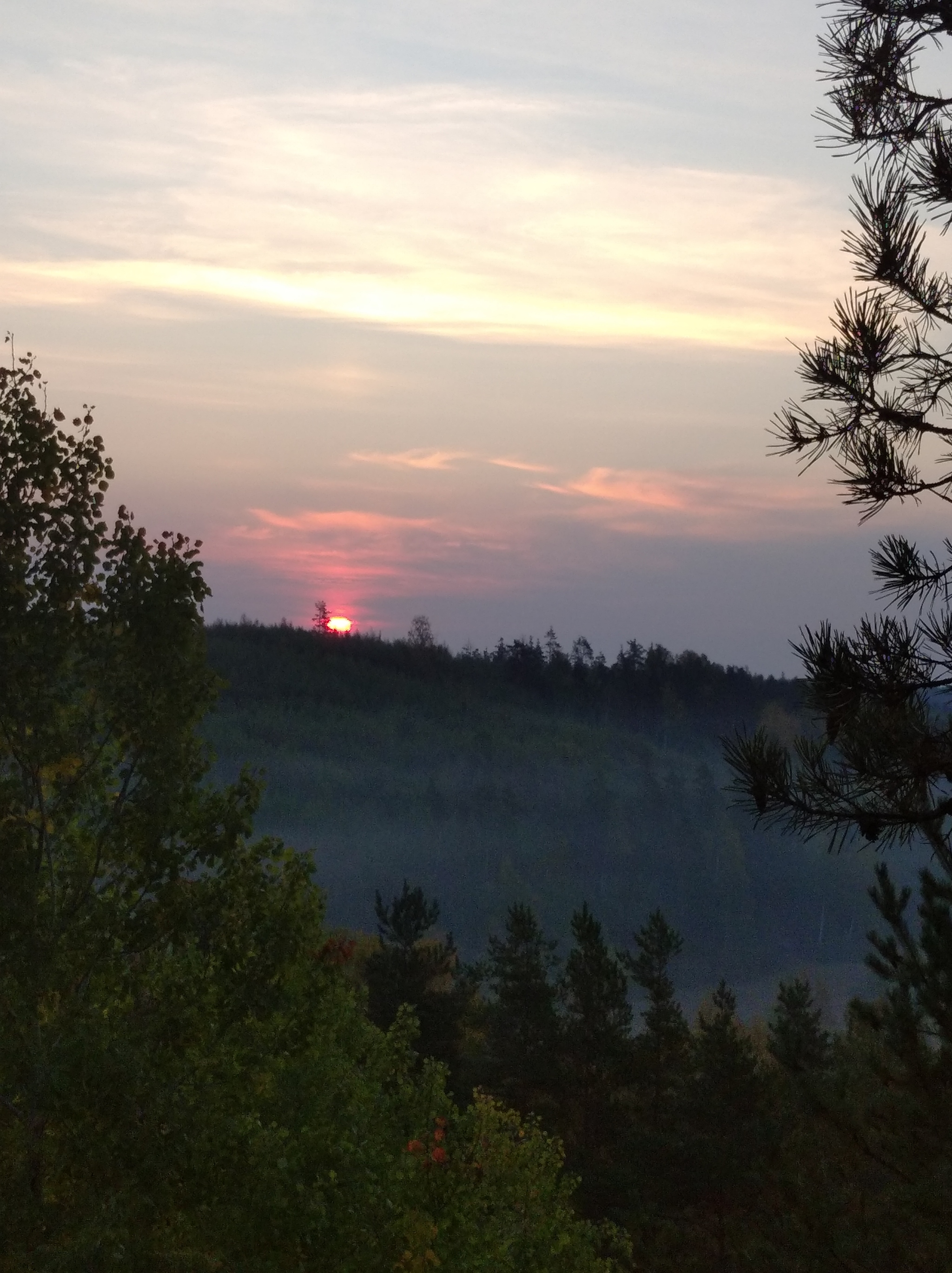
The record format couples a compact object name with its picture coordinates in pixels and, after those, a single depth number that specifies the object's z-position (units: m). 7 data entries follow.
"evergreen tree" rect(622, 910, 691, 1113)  45.53
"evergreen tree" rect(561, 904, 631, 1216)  43.66
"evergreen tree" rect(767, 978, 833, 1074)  51.19
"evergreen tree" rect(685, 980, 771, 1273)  38.91
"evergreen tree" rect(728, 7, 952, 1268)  8.75
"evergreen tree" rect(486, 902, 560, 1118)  43.50
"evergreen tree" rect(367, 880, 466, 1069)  41.16
